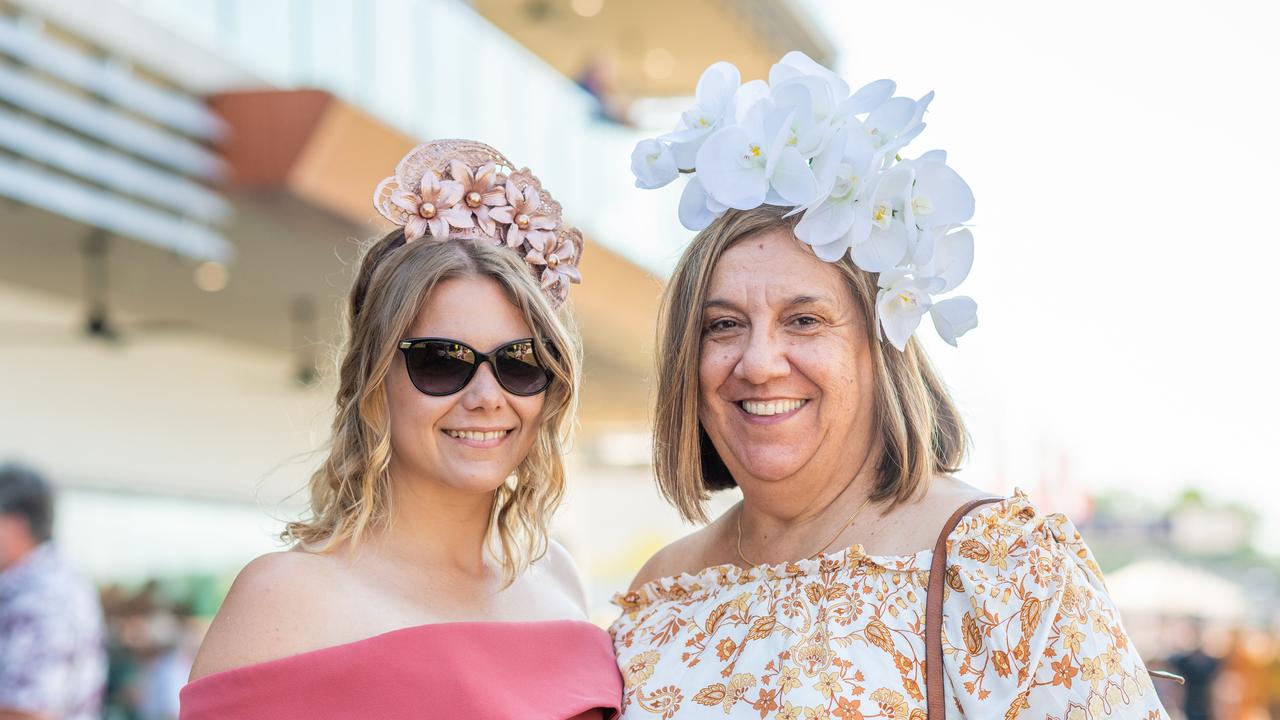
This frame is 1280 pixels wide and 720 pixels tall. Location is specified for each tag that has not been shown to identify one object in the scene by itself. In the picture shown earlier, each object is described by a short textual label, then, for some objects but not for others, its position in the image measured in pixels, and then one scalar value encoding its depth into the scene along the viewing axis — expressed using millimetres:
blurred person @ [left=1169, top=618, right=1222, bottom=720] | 13094
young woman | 2455
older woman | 2322
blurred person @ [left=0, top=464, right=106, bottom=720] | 4914
